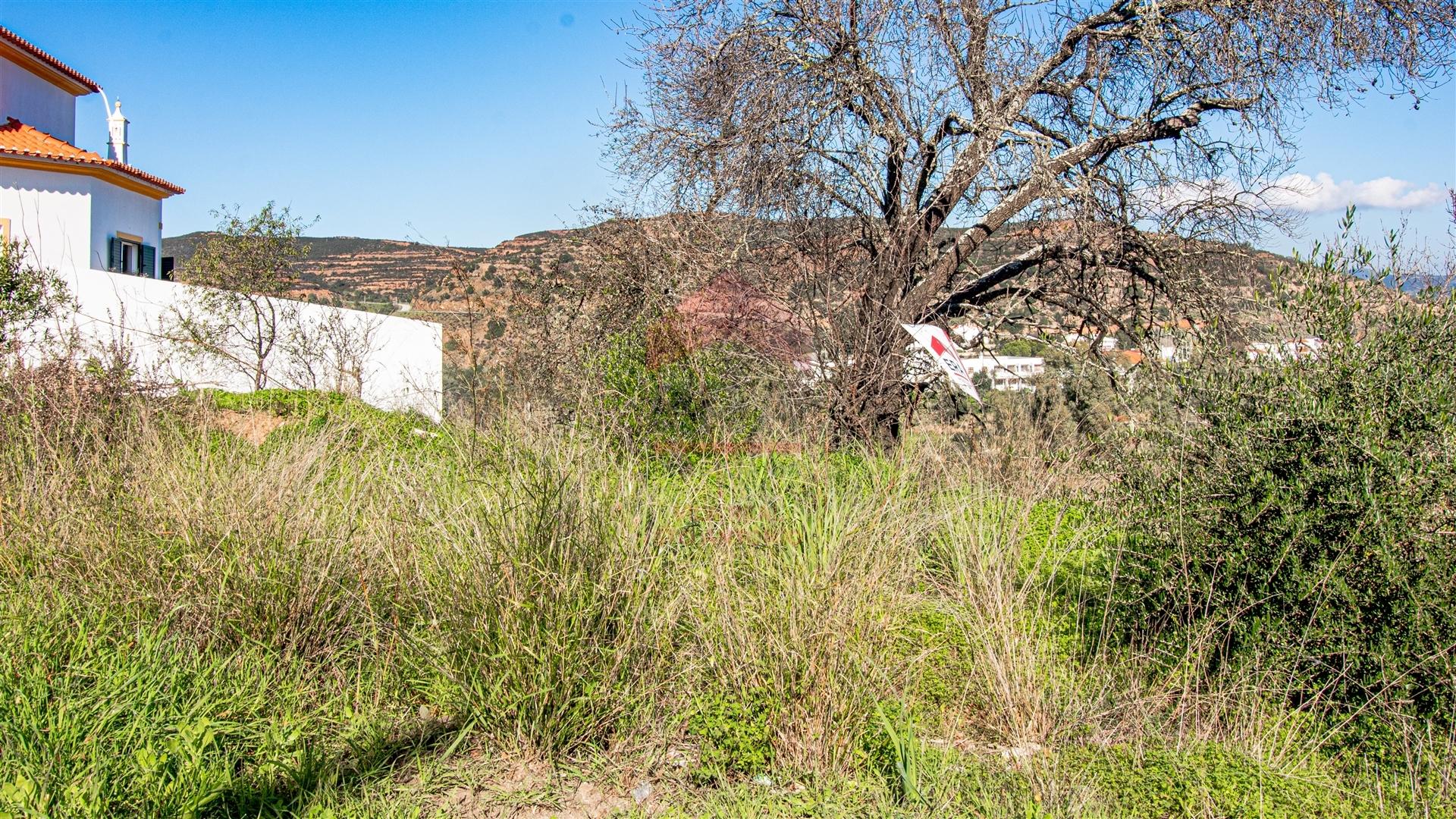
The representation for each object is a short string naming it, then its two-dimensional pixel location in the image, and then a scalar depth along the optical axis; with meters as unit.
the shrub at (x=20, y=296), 11.63
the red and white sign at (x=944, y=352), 4.67
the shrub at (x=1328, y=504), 3.40
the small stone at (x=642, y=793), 3.18
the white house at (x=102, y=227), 17.92
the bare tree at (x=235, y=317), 17.47
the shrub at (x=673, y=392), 7.16
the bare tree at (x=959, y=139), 8.45
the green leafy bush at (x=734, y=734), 3.24
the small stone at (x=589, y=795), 3.19
